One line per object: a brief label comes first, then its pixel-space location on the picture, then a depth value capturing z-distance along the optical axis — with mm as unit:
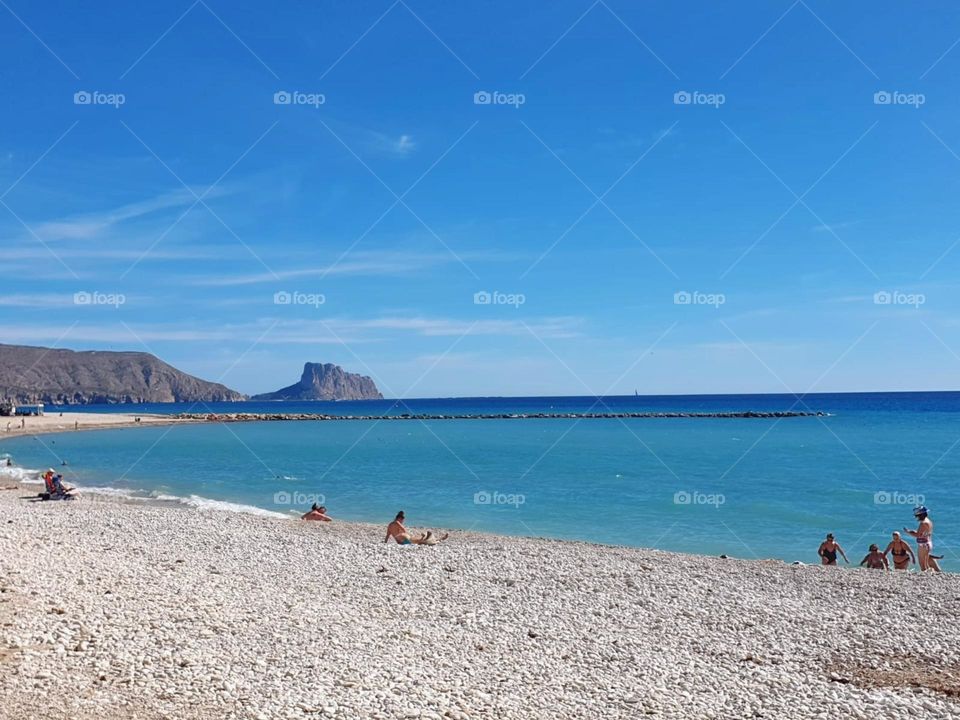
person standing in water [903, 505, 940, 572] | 18031
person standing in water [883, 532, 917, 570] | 18031
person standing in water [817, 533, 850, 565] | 18375
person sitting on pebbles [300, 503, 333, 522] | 23203
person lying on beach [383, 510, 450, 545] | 18328
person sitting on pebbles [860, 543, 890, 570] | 17672
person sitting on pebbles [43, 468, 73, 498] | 25266
